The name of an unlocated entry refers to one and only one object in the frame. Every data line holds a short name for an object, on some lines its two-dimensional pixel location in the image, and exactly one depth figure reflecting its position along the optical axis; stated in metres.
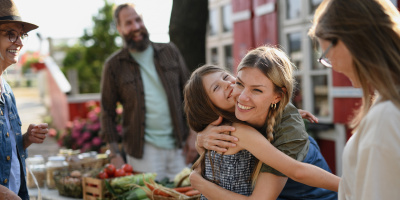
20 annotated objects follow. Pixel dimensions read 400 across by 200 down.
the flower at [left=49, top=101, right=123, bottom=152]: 7.57
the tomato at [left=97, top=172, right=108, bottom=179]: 3.43
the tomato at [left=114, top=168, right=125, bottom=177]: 3.45
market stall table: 3.58
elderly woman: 2.50
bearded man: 4.05
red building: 5.89
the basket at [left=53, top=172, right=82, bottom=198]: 3.59
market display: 3.12
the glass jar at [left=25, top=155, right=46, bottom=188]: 3.87
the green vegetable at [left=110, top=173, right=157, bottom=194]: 3.28
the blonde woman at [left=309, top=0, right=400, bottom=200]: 1.41
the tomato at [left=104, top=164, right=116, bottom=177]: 3.48
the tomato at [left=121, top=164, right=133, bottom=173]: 3.55
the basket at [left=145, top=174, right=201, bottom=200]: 2.92
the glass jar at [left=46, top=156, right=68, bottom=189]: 3.84
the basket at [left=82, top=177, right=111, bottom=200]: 3.35
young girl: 2.10
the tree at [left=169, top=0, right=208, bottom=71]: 4.96
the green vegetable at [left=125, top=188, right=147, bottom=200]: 3.11
